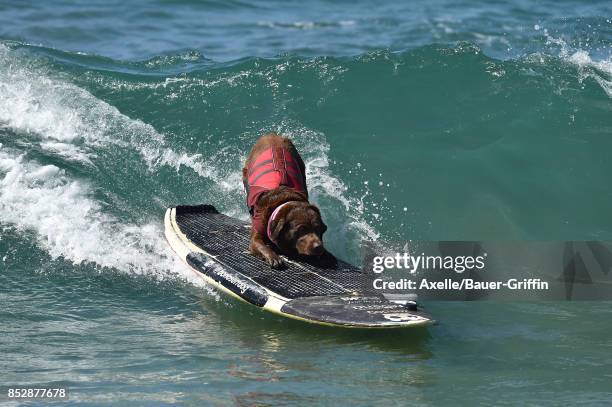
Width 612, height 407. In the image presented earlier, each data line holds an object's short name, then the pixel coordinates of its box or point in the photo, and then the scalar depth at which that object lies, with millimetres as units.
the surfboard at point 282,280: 17156
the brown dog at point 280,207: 19703
